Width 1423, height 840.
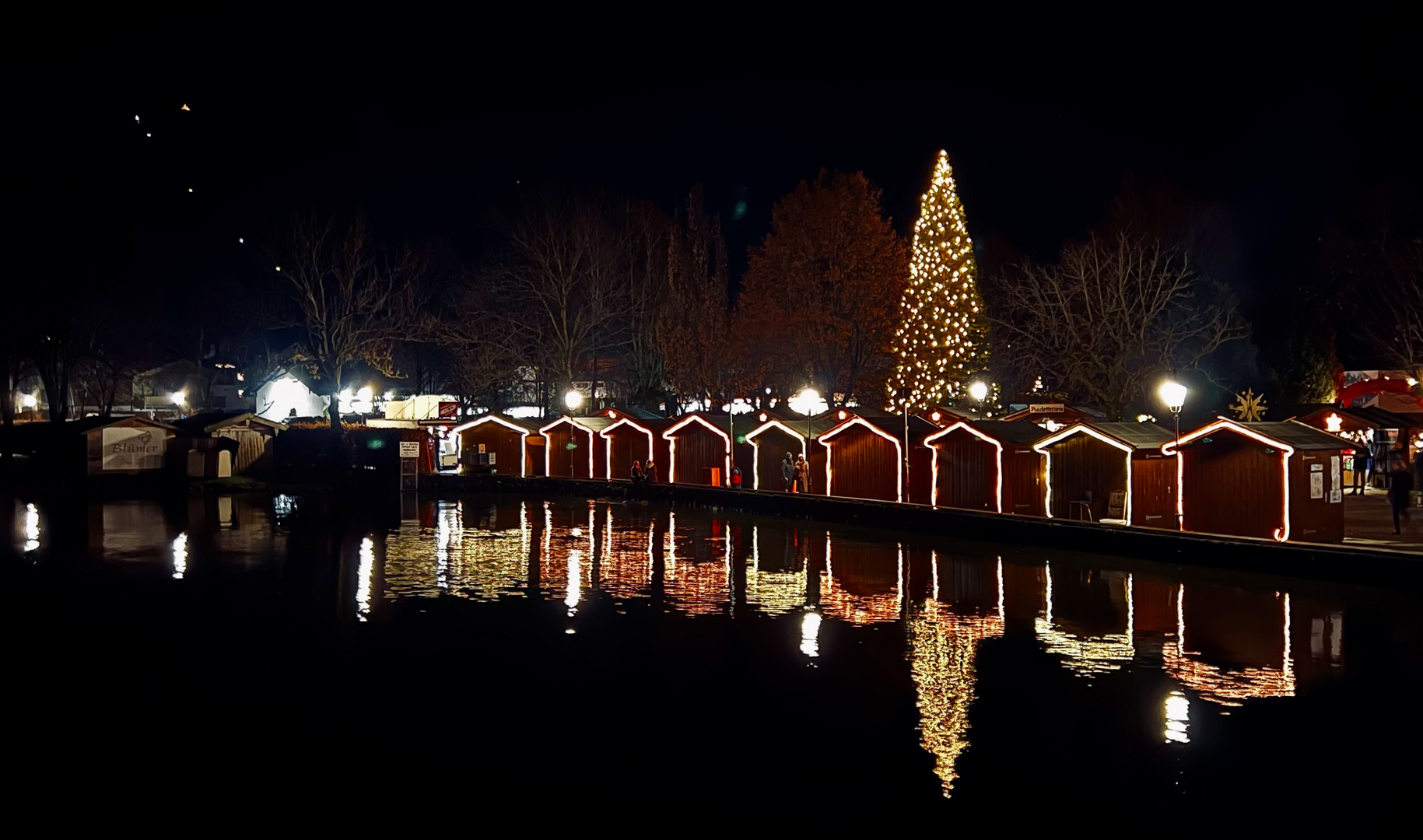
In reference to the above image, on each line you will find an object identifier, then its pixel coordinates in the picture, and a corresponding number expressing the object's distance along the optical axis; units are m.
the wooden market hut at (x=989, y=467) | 32.94
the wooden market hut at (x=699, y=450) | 46.78
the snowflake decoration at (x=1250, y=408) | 49.16
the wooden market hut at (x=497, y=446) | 54.88
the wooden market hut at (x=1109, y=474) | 29.39
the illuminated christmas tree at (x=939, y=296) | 52.12
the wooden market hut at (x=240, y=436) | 55.44
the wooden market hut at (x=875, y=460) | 37.38
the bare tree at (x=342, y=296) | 67.50
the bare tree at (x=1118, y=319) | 49.97
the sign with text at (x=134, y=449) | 53.25
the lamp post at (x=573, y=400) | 53.62
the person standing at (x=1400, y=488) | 26.77
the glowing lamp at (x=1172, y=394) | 27.23
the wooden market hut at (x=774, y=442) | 42.94
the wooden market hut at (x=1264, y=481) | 26.19
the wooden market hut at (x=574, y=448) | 52.97
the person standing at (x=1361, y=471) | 40.16
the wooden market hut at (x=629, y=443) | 49.84
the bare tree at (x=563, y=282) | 63.22
